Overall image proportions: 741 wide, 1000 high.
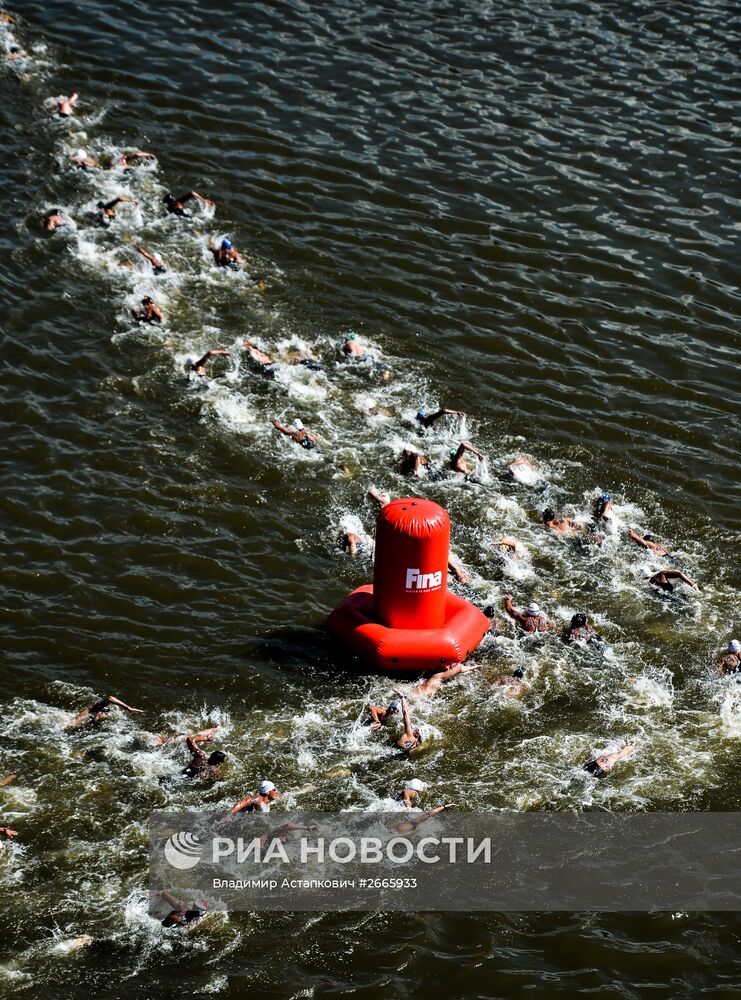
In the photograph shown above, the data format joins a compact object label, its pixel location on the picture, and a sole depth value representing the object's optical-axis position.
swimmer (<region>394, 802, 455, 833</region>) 18.38
